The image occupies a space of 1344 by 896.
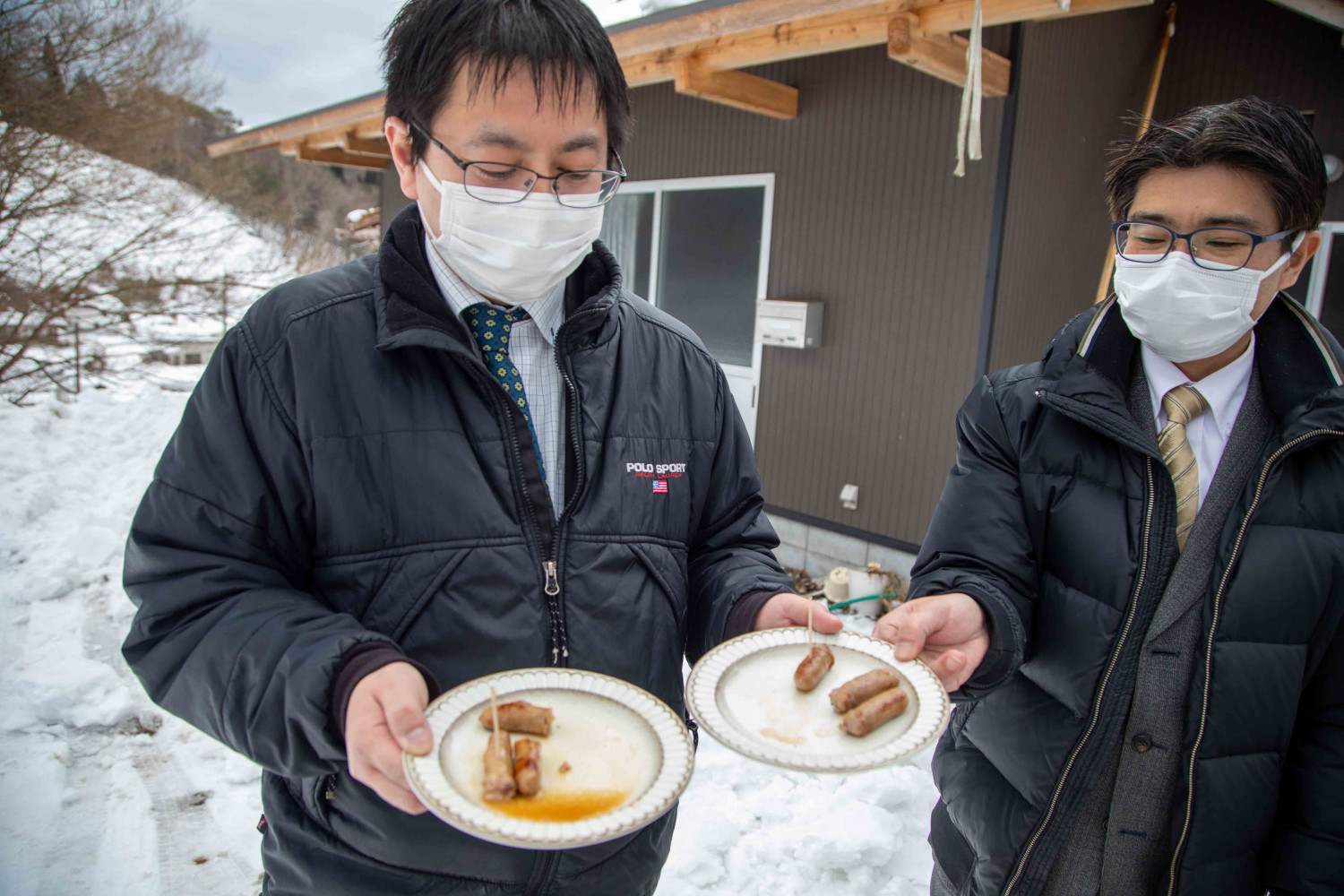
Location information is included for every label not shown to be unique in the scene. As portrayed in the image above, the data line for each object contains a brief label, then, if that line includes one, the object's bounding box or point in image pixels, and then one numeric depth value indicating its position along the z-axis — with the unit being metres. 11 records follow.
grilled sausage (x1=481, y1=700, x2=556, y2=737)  1.37
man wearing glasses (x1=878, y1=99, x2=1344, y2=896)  1.67
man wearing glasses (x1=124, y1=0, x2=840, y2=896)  1.30
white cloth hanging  3.73
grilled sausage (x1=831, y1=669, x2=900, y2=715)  1.59
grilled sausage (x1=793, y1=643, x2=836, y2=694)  1.63
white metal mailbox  6.14
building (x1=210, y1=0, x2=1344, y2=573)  5.19
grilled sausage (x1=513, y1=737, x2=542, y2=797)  1.29
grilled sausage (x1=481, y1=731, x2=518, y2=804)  1.25
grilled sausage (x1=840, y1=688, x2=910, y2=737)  1.51
